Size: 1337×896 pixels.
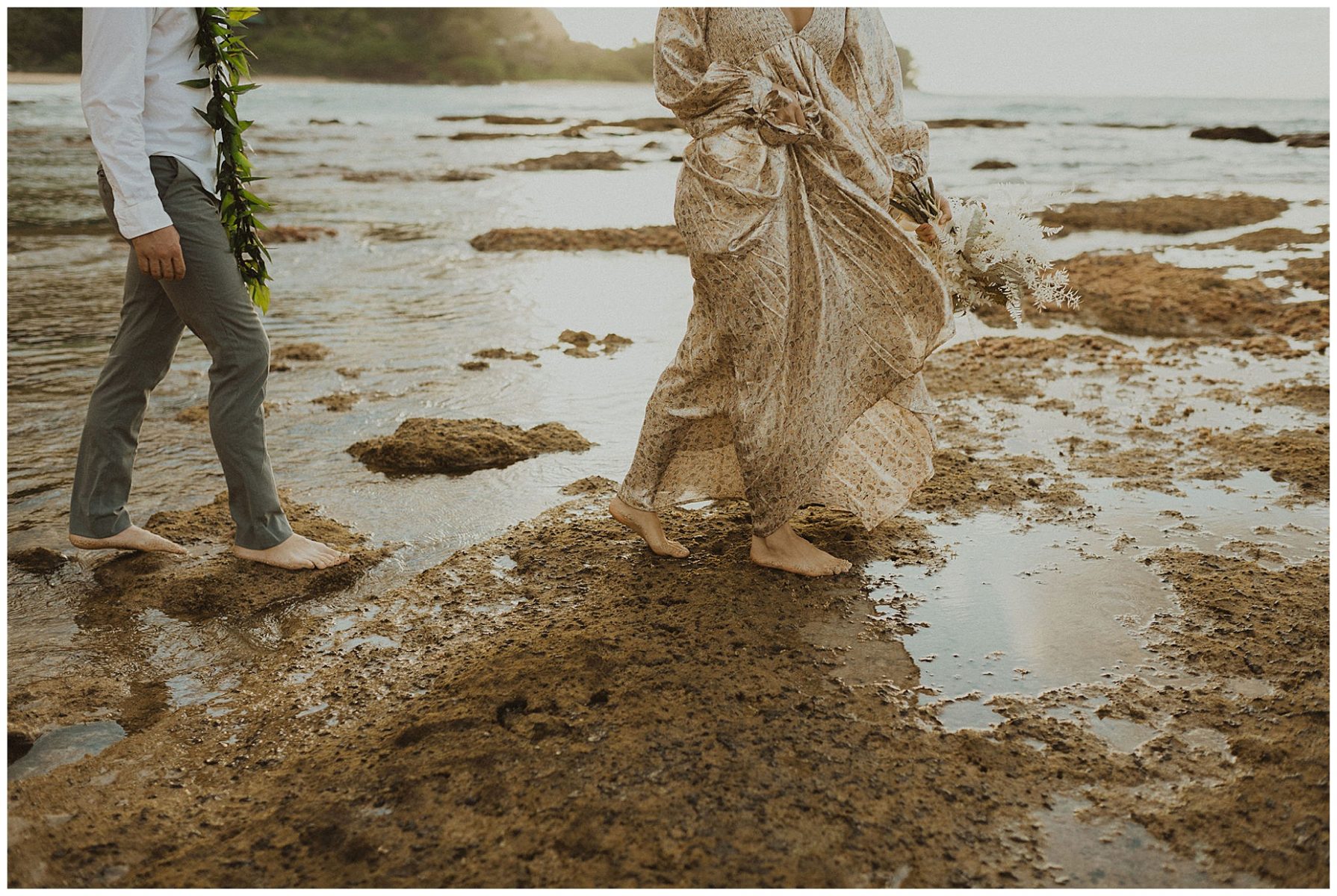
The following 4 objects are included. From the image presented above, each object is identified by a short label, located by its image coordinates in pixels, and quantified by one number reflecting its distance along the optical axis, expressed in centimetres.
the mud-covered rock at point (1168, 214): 1122
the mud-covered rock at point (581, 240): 999
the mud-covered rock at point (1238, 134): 2744
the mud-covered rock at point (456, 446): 421
